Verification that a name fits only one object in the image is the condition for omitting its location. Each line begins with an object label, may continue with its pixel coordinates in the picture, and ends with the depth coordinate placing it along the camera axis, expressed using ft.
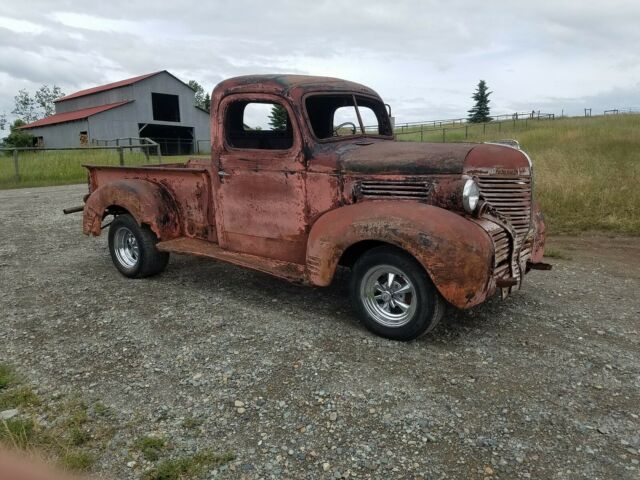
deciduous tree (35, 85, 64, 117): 217.15
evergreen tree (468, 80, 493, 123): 162.60
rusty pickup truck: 12.17
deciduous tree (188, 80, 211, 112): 229.23
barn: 102.37
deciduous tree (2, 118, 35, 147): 111.20
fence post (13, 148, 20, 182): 55.01
